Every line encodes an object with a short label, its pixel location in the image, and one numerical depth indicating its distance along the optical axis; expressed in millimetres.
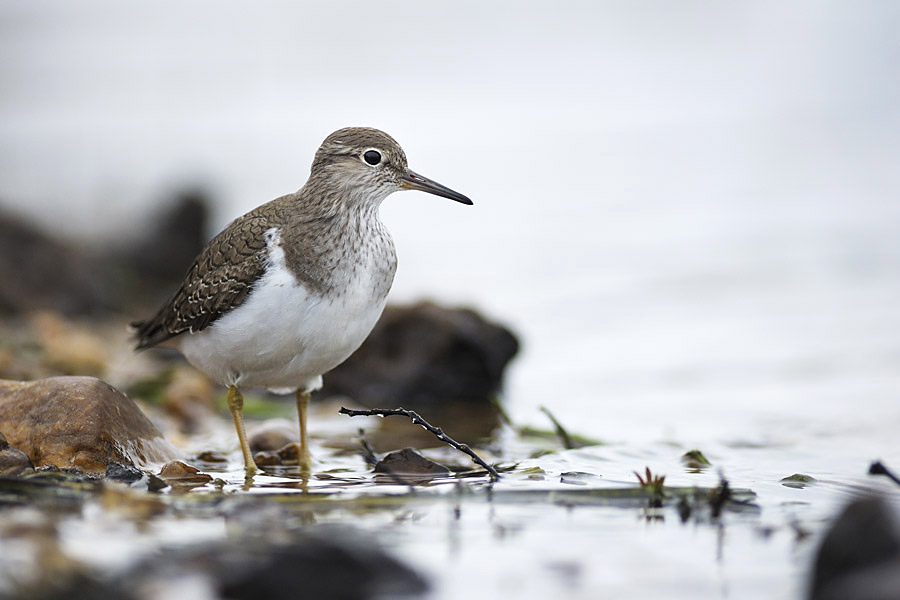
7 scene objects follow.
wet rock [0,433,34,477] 9578
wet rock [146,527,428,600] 6410
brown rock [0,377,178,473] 10414
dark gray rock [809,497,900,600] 6301
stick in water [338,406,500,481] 9812
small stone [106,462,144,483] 9828
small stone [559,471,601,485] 10156
